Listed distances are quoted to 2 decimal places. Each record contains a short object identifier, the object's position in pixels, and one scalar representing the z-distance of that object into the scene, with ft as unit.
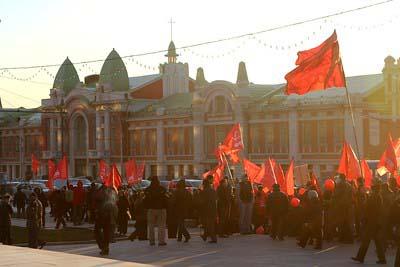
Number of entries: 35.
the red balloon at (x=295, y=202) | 71.61
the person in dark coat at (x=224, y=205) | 74.79
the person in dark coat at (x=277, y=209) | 70.74
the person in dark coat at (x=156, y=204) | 66.80
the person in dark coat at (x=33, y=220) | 66.49
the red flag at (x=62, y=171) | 125.30
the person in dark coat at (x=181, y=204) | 70.54
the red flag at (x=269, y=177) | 83.76
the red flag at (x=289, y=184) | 78.33
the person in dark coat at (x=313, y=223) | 63.87
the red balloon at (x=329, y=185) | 69.98
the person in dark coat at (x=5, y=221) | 67.92
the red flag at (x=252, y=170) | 93.25
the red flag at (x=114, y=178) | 98.48
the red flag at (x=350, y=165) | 77.87
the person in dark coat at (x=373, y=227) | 54.65
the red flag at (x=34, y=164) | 171.42
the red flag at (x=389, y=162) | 86.89
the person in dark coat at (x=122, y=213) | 81.10
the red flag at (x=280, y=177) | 81.70
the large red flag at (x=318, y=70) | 76.84
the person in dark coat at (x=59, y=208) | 95.30
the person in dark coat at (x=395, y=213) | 52.31
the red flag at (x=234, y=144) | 108.37
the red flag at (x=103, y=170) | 131.82
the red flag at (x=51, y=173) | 124.57
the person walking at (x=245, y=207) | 77.20
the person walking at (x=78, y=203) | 100.78
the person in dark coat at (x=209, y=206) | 69.62
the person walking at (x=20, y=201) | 118.01
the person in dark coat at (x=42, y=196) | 97.96
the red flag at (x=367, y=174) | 82.94
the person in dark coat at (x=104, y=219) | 61.87
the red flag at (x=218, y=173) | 93.50
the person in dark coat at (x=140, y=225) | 72.21
